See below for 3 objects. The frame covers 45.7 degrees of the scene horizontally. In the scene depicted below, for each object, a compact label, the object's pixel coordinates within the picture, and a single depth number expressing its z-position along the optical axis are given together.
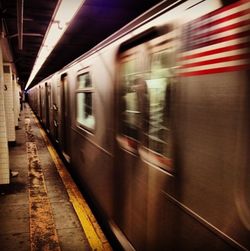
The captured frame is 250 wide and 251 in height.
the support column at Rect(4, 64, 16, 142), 10.37
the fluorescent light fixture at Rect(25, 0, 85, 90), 4.73
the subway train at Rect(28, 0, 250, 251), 1.42
